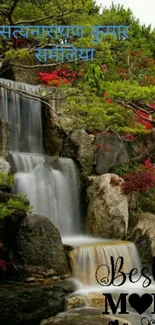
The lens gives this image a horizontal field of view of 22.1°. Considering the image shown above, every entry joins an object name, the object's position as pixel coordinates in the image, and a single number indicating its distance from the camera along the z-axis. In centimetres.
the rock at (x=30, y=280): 791
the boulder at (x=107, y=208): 1134
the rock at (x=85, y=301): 765
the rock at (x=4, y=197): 799
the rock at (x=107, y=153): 1321
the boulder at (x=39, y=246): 820
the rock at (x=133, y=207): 1196
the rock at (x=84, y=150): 1291
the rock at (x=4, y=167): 973
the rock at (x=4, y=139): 1070
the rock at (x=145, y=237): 1077
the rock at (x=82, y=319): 659
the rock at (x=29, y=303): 704
